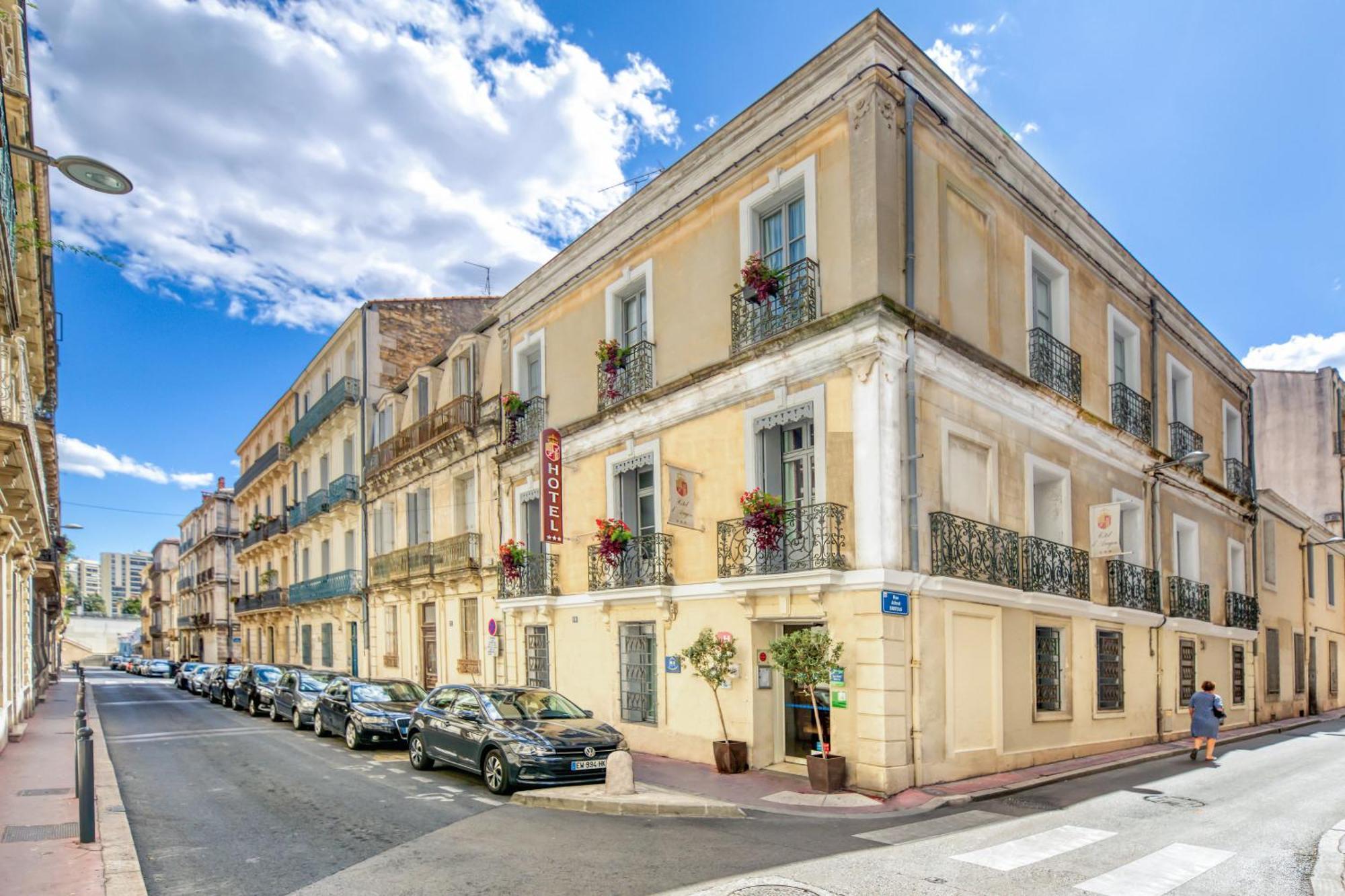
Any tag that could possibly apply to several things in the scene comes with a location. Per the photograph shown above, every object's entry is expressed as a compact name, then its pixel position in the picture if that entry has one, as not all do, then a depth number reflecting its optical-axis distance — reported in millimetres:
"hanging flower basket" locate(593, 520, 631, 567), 15344
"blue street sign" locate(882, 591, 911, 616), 10938
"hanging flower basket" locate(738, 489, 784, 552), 12172
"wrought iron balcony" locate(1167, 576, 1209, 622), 18062
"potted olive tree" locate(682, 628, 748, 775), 12422
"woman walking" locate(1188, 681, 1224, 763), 14109
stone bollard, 10438
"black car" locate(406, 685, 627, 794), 10914
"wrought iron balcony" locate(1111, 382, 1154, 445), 16938
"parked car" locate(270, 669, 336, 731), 19047
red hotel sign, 16516
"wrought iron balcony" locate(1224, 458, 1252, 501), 22094
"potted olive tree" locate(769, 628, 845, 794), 10820
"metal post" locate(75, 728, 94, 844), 8281
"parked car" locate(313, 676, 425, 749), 15352
